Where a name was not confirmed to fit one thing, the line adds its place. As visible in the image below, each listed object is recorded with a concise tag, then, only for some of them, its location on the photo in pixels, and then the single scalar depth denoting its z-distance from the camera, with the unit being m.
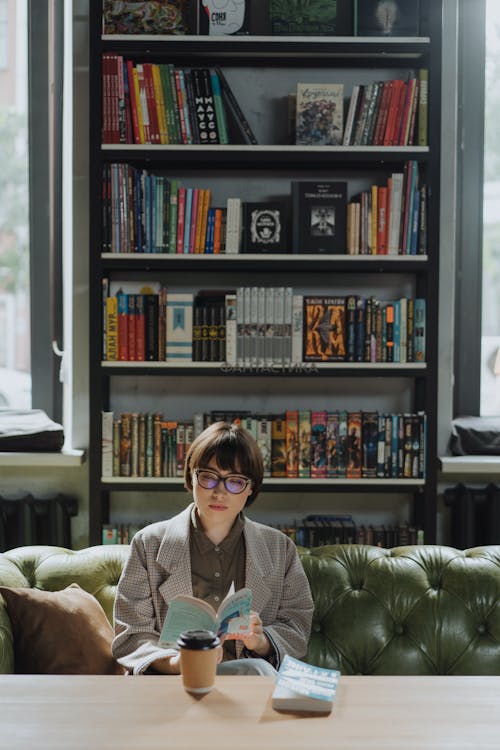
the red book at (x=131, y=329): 3.09
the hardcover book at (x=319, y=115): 3.08
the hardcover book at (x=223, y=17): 3.04
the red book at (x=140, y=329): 3.09
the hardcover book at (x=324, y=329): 3.09
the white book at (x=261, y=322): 3.08
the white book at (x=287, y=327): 3.08
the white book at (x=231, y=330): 3.08
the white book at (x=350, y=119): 3.06
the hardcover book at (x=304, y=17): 3.05
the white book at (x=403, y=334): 3.09
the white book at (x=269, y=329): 3.09
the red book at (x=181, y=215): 3.07
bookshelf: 3.02
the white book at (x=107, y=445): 3.11
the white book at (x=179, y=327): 3.08
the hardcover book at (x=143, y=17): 3.03
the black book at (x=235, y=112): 3.05
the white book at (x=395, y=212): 3.06
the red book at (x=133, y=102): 3.02
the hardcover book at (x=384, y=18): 3.07
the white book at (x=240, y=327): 3.08
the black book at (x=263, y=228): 3.11
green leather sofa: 2.04
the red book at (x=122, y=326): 3.09
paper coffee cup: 1.40
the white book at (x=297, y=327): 3.08
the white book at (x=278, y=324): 3.09
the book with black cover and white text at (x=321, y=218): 3.09
